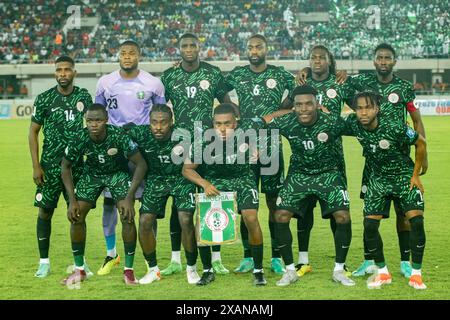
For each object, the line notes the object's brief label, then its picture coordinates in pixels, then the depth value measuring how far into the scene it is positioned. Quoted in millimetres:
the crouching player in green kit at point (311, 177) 7715
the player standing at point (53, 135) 8281
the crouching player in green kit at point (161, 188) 7828
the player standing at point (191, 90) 8531
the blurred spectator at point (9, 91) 42150
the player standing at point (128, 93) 8492
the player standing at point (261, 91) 8477
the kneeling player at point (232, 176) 7691
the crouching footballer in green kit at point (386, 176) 7520
